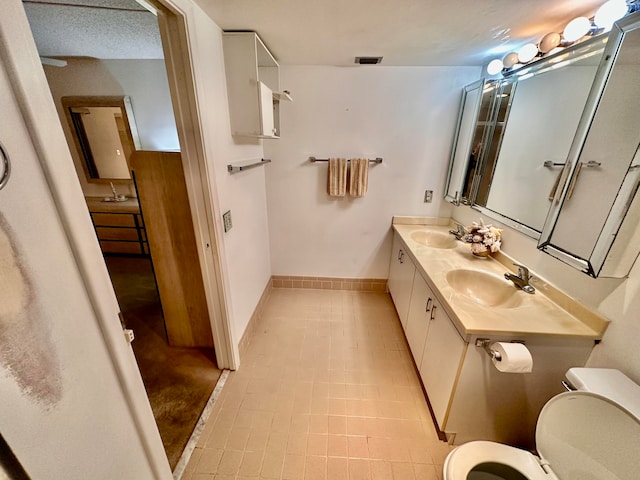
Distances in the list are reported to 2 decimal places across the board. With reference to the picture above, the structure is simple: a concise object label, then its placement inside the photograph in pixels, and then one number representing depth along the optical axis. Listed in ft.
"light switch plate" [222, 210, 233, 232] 5.24
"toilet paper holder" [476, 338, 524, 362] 3.69
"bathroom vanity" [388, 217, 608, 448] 3.76
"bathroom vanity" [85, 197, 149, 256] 10.06
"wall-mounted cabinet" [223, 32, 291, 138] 5.07
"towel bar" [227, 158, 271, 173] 5.41
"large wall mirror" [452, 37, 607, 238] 4.37
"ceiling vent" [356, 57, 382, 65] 6.52
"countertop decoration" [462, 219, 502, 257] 5.72
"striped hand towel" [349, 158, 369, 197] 7.79
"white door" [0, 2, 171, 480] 1.61
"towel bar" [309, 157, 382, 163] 7.87
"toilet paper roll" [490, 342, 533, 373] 3.46
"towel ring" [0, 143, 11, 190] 1.55
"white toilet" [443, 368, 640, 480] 2.65
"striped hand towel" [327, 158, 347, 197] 7.80
